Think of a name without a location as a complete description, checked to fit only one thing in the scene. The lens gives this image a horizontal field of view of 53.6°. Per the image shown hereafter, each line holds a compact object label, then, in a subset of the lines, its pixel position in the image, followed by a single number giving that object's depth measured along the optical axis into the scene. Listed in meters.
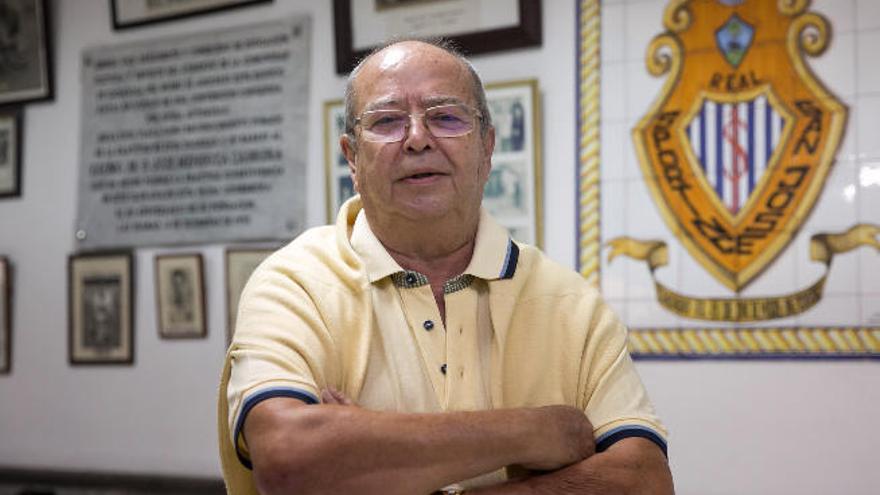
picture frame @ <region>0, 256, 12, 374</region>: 2.99
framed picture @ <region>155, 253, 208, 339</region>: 2.72
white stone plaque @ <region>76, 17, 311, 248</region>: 2.64
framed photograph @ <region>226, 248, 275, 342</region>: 2.65
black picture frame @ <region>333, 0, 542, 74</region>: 2.33
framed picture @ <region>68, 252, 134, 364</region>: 2.83
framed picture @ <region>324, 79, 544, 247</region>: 2.32
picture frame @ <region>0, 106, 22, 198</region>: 2.99
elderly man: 1.30
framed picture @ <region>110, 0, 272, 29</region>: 2.73
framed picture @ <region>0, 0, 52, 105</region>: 2.96
